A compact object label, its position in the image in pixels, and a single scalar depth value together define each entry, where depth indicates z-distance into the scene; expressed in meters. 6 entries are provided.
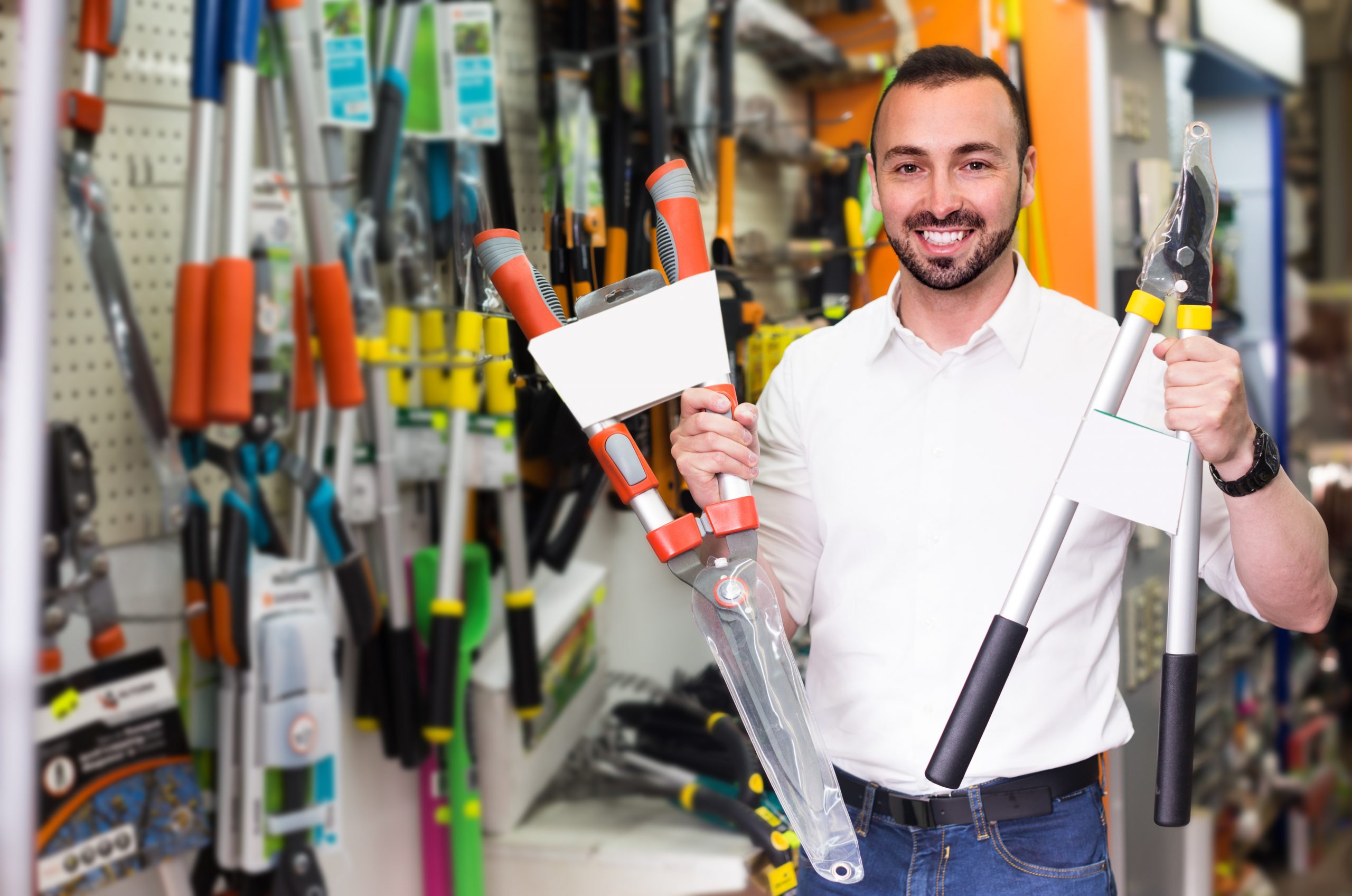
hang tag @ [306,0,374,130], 1.65
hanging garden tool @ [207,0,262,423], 1.37
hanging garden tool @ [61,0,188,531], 1.35
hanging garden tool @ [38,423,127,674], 1.27
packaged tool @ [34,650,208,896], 1.32
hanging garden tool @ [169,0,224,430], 1.37
